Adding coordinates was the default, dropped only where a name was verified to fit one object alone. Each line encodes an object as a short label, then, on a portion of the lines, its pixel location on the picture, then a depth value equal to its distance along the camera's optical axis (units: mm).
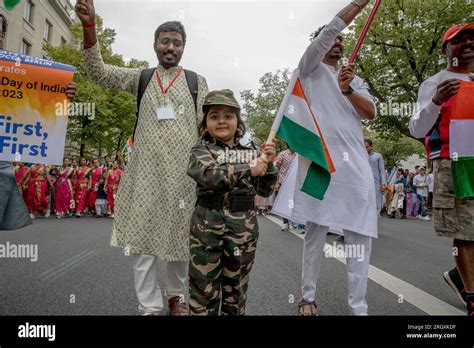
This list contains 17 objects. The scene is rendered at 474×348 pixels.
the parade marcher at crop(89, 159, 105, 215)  15445
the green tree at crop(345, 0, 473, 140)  20734
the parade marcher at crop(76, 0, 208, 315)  2830
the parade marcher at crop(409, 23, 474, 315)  3092
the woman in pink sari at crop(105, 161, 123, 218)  14875
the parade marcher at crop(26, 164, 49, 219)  14148
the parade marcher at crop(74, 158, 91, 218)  14930
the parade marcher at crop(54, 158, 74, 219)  14359
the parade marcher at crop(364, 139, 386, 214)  8094
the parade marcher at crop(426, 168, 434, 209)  16502
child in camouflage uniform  2344
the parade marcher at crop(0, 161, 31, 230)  3072
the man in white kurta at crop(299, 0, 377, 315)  2898
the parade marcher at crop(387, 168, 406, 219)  16547
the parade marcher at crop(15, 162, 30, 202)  13922
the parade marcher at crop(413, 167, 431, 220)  17188
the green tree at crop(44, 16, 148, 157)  24188
